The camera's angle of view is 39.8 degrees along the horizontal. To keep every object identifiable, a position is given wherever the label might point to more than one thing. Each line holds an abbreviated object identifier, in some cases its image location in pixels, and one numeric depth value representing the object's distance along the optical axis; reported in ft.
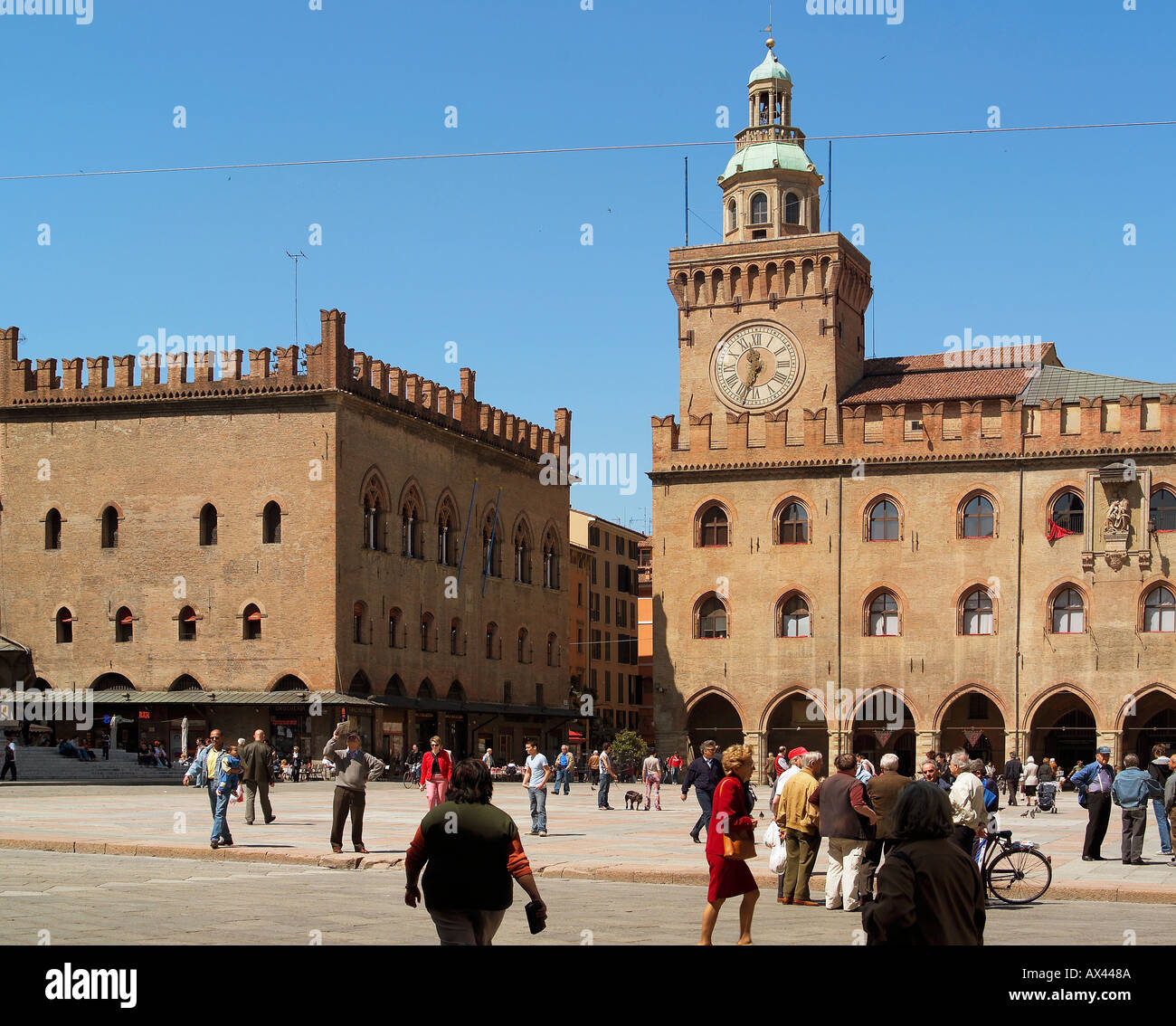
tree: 178.40
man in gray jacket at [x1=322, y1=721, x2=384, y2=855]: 58.44
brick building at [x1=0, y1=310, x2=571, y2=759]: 159.74
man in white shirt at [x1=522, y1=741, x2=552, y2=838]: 77.15
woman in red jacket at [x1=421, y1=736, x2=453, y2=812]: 64.34
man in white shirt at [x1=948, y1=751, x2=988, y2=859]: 47.34
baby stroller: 112.68
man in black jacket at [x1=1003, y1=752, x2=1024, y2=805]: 131.12
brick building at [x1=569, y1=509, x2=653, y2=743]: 268.00
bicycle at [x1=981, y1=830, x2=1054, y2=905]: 50.44
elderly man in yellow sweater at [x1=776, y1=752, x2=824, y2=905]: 47.62
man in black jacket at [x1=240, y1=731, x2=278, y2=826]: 75.41
